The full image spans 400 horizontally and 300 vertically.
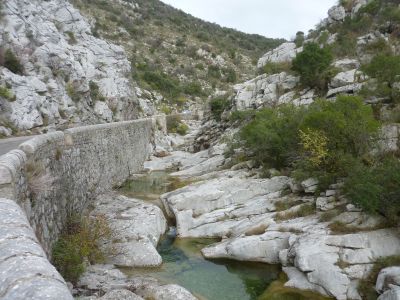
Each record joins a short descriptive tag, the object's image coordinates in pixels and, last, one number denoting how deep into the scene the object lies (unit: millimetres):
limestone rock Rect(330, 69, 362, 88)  26523
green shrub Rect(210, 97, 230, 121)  40175
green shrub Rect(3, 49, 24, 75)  28844
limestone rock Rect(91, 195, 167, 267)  13672
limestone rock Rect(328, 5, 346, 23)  38375
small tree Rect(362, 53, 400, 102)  20891
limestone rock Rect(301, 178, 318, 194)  16797
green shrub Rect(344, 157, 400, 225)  12531
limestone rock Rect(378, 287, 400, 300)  9336
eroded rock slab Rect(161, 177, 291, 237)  17469
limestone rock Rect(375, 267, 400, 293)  10076
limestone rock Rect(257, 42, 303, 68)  39000
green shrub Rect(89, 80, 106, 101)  36906
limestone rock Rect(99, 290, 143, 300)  9734
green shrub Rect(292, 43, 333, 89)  29281
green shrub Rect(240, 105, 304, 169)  21297
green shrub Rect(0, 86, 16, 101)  25491
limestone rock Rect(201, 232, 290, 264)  14045
